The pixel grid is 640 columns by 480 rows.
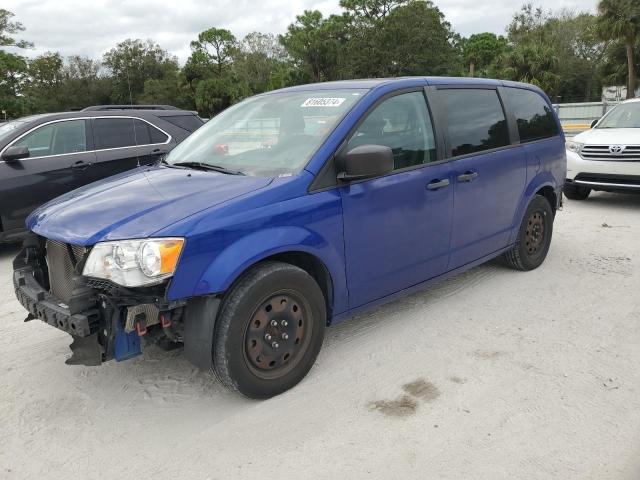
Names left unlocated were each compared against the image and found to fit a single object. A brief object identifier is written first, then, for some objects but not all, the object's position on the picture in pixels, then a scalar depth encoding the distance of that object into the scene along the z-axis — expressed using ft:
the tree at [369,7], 227.61
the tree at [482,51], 241.96
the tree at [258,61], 256.73
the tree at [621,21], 126.72
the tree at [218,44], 277.64
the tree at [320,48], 239.71
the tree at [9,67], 143.67
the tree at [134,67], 245.45
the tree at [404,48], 194.70
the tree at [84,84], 225.76
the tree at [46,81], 209.24
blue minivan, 8.79
